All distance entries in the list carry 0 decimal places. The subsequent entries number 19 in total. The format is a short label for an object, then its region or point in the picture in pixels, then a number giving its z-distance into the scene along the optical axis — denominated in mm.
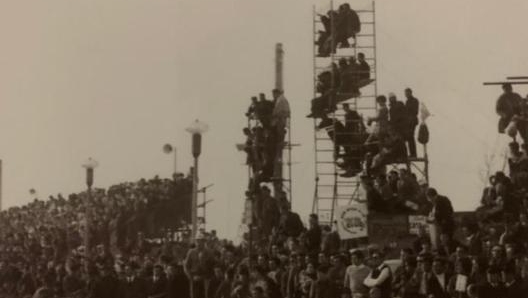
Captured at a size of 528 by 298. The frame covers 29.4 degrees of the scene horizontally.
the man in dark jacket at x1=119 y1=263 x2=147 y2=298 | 18594
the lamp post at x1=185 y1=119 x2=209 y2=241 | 20812
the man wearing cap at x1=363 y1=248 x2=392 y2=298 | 13750
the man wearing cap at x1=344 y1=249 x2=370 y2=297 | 14367
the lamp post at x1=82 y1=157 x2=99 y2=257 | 26375
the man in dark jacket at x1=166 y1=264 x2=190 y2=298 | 17828
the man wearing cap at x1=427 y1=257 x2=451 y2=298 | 13016
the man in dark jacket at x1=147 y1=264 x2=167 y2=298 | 18109
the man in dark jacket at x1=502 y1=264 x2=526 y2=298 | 12500
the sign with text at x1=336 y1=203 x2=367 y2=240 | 17625
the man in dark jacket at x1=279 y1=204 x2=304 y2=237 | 18859
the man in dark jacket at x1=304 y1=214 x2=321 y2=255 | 17219
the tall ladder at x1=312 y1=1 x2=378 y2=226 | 21016
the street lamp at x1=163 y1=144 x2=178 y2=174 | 36250
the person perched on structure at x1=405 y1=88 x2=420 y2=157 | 19094
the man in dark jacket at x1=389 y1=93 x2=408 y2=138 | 19078
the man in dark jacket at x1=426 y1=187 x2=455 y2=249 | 15055
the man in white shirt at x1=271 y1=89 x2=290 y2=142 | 21344
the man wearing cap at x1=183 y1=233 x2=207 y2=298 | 18328
